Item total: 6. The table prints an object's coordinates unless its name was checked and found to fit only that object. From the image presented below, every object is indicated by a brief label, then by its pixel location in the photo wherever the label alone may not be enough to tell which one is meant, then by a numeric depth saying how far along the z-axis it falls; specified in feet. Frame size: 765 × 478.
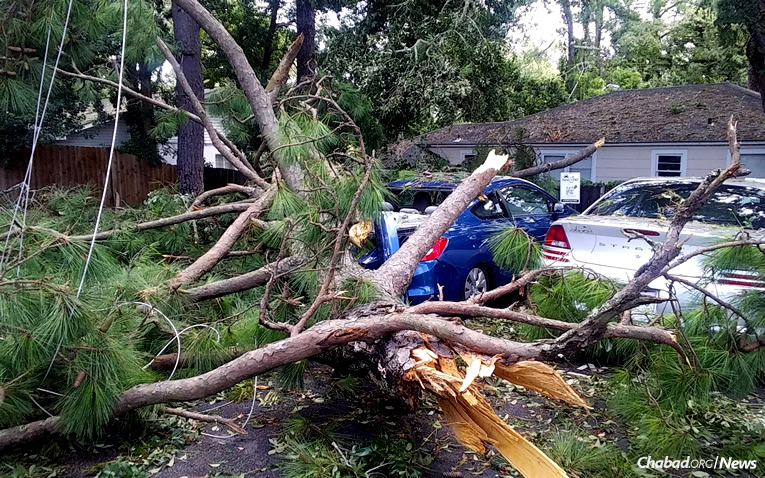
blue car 17.62
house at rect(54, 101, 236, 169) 53.47
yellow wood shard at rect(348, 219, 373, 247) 11.68
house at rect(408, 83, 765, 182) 43.57
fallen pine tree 7.55
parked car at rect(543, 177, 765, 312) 12.42
